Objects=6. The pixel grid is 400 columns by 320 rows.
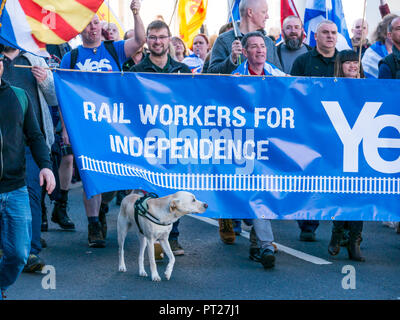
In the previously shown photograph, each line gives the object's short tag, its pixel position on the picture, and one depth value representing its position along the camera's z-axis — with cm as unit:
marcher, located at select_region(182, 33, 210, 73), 1537
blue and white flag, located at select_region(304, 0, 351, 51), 1096
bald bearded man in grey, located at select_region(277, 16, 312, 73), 1018
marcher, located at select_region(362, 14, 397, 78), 1030
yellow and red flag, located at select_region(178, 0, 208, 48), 1552
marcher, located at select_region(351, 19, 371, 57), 1322
